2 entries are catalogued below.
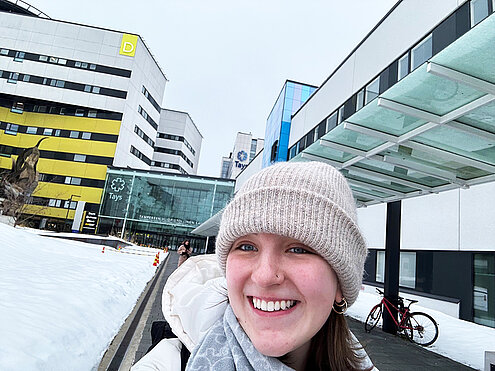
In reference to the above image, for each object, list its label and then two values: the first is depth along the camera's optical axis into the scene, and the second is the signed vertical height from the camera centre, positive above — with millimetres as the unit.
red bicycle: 7250 -1401
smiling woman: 1112 -110
